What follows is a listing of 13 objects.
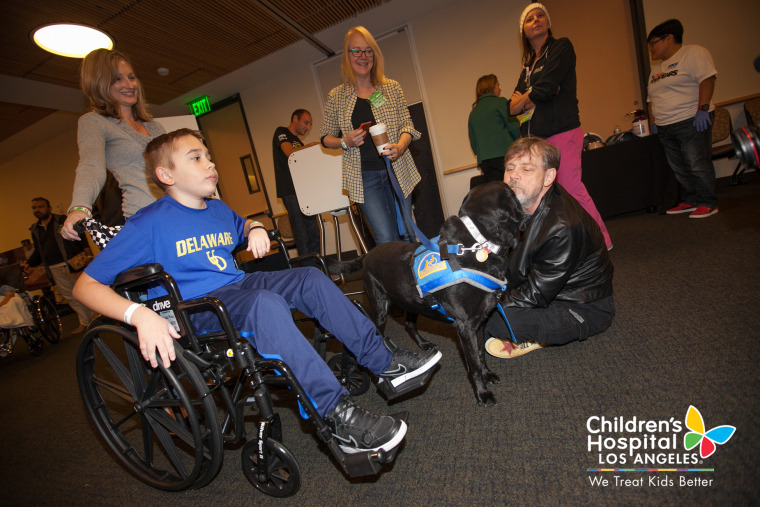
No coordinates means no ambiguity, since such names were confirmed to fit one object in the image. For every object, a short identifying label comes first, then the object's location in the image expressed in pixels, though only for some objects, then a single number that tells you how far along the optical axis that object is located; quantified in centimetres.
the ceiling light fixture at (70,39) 350
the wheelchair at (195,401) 120
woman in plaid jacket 252
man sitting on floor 180
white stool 374
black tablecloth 424
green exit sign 748
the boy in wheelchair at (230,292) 121
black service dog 154
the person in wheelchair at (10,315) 459
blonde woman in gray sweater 171
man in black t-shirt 426
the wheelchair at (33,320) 488
